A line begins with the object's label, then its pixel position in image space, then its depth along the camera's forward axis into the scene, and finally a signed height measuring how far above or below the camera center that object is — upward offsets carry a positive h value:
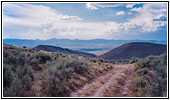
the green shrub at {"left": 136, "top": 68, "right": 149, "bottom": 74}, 13.44 -1.64
